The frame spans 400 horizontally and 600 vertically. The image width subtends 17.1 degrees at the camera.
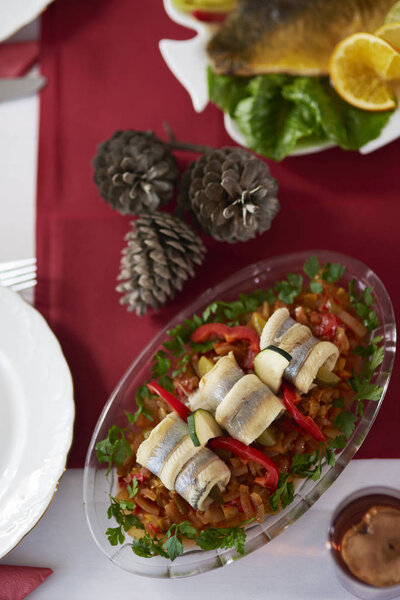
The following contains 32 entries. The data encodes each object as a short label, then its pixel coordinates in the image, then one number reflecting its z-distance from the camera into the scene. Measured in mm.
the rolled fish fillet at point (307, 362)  1012
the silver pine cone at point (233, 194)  1075
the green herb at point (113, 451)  1050
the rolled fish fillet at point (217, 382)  1019
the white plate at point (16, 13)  1195
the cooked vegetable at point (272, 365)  1006
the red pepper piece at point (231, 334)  1050
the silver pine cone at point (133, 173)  1105
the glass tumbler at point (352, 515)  1005
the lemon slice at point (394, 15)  1101
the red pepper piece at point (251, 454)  1004
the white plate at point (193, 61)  1161
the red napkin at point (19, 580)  1043
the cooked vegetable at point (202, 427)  999
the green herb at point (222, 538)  1000
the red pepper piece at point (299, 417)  1011
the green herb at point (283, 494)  1008
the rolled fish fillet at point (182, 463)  995
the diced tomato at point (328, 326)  1043
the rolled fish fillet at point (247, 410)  1000
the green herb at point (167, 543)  999
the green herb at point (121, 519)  1023
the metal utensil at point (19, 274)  1153
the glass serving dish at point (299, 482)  1017
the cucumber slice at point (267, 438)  1014
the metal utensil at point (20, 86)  1205
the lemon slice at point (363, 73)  1097
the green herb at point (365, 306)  1052
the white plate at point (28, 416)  1049
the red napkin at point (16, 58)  1217
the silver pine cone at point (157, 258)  1082
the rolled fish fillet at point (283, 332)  1024
